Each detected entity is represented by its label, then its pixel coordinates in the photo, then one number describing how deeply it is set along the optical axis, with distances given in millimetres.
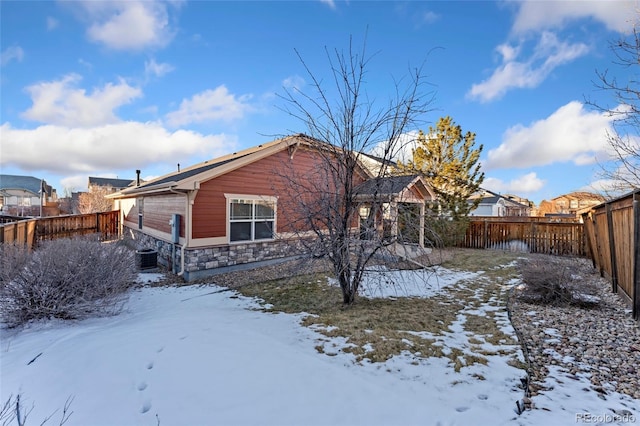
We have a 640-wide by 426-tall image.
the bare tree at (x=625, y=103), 5441
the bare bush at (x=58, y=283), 4652
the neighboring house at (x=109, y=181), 48338
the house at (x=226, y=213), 8328
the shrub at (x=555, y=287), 5484
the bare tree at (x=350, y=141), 5133
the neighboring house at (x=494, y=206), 31692
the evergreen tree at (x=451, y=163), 13375
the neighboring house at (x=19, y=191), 44656
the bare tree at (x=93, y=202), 26328
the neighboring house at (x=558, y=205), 36750
